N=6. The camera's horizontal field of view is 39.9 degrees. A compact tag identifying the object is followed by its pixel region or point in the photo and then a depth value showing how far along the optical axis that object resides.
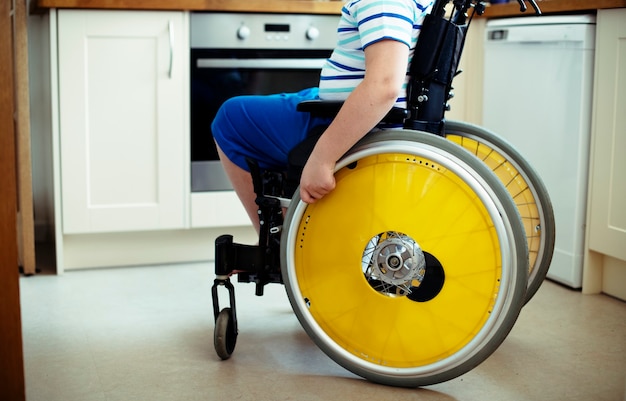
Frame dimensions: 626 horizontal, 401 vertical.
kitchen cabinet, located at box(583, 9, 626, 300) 2.30
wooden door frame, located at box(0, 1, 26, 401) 1.26
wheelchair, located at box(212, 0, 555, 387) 1.58
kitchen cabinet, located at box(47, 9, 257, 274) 2.59
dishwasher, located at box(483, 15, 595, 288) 2.42
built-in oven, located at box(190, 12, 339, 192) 2.70
